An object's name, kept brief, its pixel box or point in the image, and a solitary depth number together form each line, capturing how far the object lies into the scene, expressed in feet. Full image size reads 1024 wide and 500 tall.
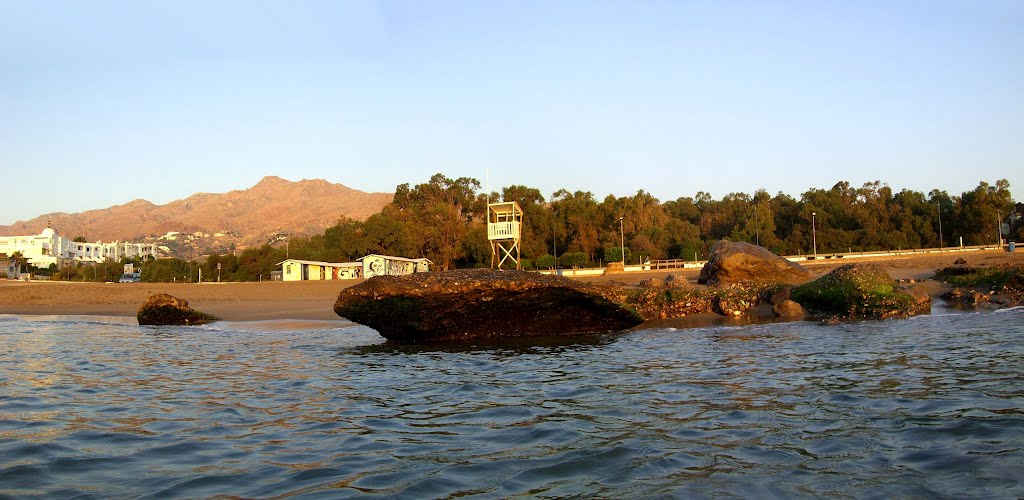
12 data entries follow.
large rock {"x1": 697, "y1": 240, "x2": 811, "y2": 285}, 68.74
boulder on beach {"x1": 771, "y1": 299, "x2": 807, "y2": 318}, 51.13
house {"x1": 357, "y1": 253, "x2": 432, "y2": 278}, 192.24
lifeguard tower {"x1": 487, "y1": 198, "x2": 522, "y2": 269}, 129.70
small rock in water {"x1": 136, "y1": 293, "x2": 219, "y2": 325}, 69.77
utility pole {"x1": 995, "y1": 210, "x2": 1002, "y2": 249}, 215.92
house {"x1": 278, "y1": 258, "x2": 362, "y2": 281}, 199.62
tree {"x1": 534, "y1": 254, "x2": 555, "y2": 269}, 207.51
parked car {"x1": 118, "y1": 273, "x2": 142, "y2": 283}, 241.35
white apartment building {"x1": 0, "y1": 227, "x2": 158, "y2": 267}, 458.91
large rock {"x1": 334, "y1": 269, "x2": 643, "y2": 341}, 40.81
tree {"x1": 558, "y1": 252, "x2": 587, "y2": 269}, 209.67
